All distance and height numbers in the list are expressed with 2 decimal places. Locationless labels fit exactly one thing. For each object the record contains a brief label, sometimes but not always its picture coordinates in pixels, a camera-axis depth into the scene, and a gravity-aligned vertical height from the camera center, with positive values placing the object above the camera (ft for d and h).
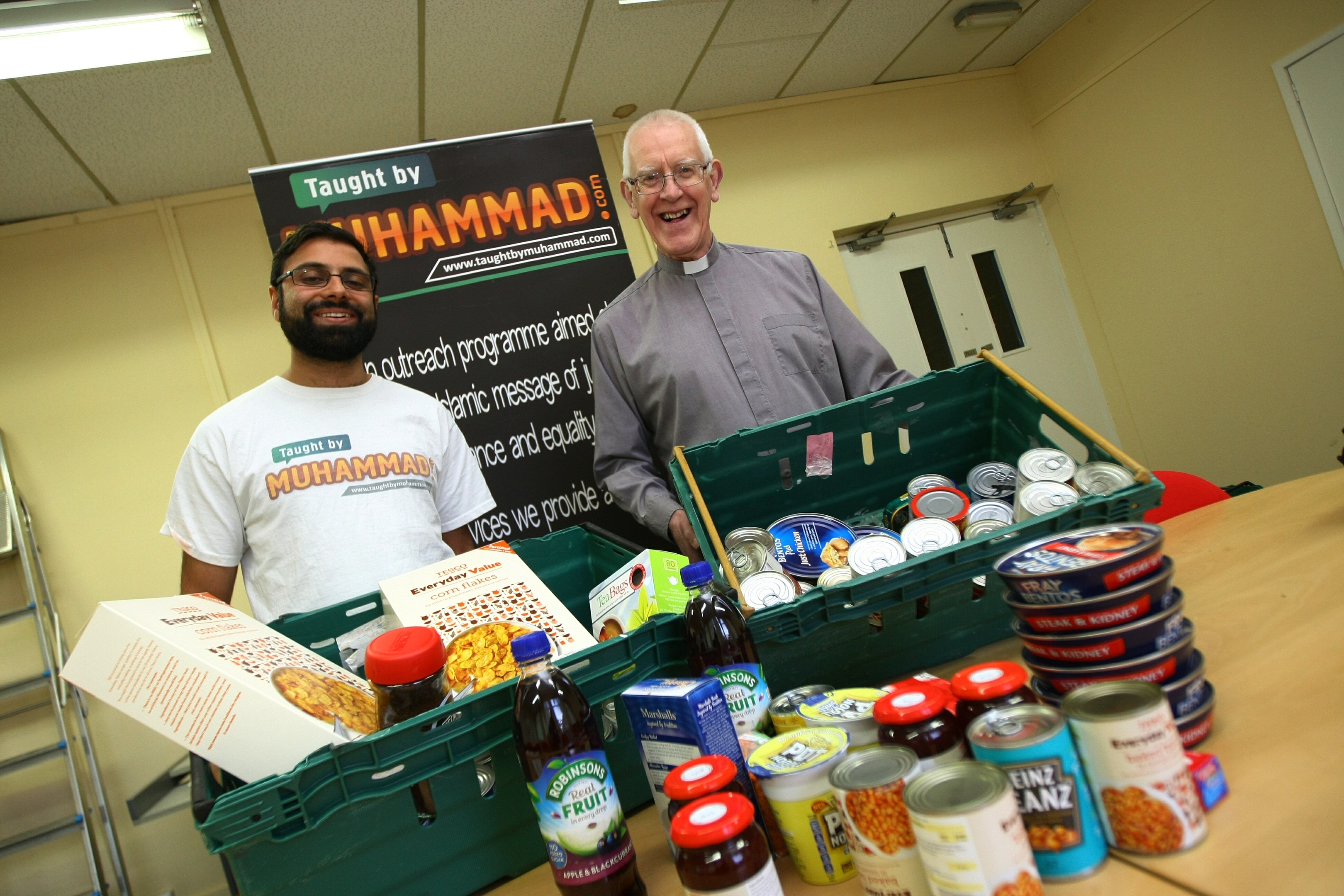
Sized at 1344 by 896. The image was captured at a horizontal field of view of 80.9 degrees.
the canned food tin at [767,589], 3.85 -0.64
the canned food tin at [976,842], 1.94 -1.07
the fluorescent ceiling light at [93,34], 8.38 +6.64
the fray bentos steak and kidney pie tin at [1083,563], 2.54 -0.66
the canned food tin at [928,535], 4.27 -0.69
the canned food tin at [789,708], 2.95 -0.96
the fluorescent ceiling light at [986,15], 13.66 +6.19
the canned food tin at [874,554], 4.10 -0.67
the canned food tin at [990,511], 4.47 -0.69
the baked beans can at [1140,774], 2.11 -1.13
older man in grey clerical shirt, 6.61 +1.06
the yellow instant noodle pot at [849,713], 2.71 -0.97
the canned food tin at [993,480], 5.11 -0.60
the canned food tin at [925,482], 4.97 -0.48
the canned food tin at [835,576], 4.04 -0.70
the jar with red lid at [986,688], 2.48 -0.91
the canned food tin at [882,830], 2.15 -1.08
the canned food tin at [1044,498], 4.14 -0.66
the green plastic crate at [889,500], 3.50 -0.45
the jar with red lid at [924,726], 2.47 -0.97
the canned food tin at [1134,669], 2.57 -1.02
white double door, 16.05 +1.82
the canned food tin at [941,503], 4.69 -0.58
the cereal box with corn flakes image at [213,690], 2.94 -0.24
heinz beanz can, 2.13 -1.12
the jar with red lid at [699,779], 2.35 -0.88
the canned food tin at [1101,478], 4.05 -0.65
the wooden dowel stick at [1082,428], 3.92 -0.37
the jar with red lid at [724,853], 2.13 -1.01
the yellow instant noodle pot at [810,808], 2.44 -1.09
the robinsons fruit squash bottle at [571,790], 2.56 -0.87
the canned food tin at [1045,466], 4.53 -0.55
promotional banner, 8.48 +2.66
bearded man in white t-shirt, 5.64 +0.87
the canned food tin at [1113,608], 2.55 -0.81
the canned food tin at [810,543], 4.48 -0.58
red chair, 7.11 -1.51
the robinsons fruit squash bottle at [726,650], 3.03 -0.69
